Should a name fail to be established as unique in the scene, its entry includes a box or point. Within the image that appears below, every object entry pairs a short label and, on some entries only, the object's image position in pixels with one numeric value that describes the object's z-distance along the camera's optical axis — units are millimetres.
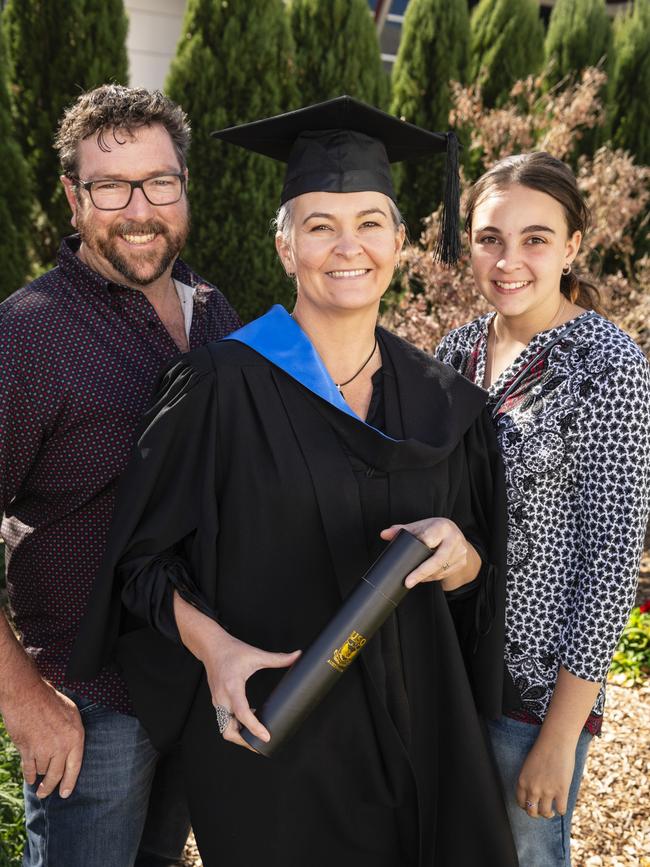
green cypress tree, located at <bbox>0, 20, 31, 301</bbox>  5938
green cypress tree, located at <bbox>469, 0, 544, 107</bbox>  8203
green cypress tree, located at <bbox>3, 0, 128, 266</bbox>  6355
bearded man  2064
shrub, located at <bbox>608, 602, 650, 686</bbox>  4688
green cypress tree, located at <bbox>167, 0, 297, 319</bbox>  6770
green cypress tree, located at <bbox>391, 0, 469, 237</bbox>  8000
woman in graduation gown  1869
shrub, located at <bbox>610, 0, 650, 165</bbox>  8945
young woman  2035
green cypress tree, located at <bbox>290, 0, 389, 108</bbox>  7223
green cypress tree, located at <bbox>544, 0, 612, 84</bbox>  8555
